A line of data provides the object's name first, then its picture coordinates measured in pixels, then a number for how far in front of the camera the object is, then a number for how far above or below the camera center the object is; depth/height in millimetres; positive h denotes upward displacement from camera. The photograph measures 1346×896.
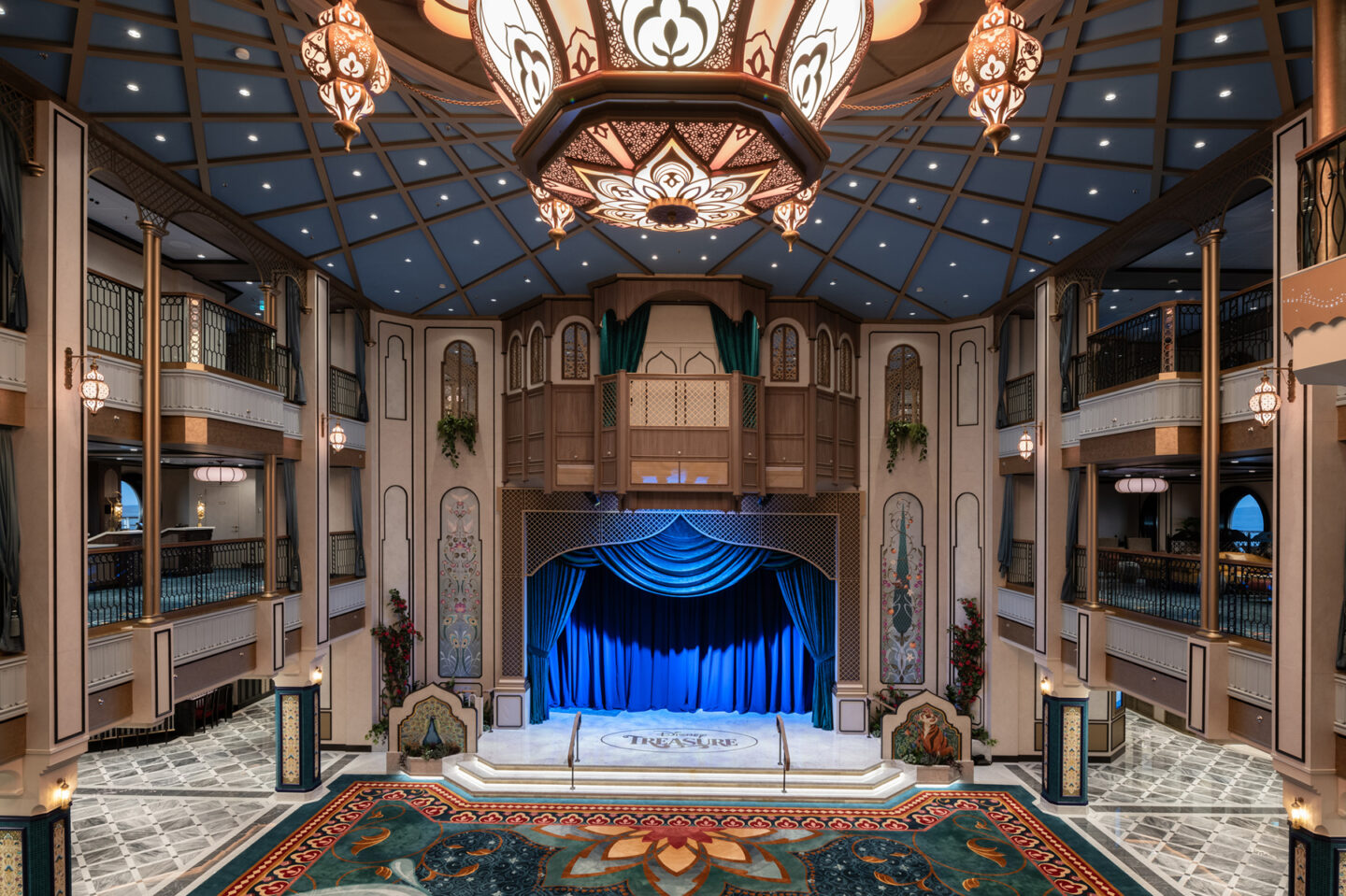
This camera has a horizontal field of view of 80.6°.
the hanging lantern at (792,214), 3193 +953
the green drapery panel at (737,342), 11945 +1523
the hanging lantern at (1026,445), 10625 -65
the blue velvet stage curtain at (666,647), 14391 -3747
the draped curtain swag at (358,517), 11984 -1084
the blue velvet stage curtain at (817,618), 13016 -2939
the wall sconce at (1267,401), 6234 +303
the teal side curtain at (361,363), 12148 +1269
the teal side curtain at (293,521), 10172 -977
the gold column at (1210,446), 7363 -62
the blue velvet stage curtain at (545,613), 13086 -2836
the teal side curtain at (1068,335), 10086 +1333
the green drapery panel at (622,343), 12023 +1526
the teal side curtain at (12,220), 6023 +1741
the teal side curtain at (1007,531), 11656 -1333
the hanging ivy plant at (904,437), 12719 +63
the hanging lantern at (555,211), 3271 +981
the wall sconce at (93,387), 6320 +480
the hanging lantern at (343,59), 2555 +1260
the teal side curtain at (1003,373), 12016 +1026
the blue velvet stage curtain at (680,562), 13250 -1994
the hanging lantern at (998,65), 2506 +1207
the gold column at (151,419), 7551 +267
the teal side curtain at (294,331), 10242 +1489
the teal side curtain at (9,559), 5980 -844
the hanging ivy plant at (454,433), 12695 +187
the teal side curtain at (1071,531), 9922 -1155
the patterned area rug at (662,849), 8133 -4572
